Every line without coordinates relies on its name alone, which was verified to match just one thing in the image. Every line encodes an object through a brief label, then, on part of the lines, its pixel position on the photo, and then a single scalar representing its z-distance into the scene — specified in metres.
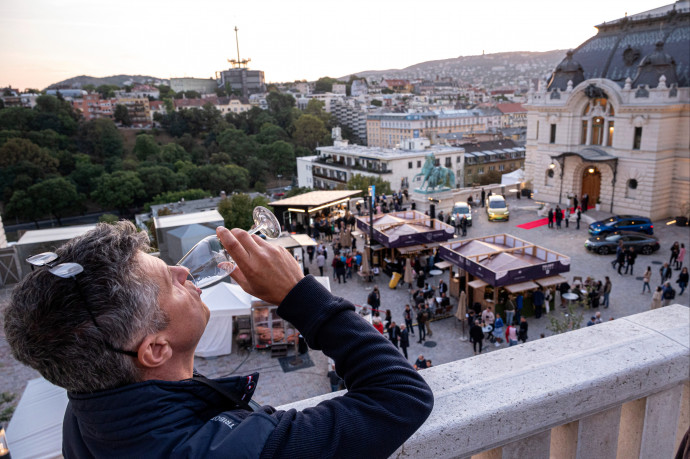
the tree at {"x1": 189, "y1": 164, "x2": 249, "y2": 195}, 71.69
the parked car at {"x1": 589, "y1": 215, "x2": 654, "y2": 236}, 25.17
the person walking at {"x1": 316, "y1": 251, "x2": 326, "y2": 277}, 22.09
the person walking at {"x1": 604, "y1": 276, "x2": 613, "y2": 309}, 17.33
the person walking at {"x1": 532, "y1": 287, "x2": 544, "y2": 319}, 16.77
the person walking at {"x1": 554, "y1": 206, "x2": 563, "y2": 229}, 28.91
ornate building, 29.61
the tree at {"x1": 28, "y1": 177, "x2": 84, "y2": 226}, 61.16
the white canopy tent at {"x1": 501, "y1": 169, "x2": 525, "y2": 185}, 40.26
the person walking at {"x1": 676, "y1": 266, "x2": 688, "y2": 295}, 18.02
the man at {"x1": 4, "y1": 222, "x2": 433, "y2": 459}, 1.26
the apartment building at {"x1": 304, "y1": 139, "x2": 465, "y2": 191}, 60.94
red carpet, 29.97
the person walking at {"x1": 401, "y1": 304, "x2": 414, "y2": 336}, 16.25
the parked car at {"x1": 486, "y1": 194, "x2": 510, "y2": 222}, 31.08
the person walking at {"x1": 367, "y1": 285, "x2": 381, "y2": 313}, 17.47
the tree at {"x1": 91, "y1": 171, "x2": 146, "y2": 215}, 64.25
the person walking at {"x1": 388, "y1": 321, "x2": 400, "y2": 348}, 14.30
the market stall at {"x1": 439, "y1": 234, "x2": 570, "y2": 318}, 16.47
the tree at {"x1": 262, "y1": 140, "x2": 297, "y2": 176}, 88.75
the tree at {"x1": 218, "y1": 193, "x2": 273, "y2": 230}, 35.12
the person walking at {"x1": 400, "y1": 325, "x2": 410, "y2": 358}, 13.96
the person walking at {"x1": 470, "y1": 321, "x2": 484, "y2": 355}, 14.36
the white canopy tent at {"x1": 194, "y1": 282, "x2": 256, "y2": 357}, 15.02
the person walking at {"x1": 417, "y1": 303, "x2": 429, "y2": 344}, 15.65
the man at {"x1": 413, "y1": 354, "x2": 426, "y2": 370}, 12.32
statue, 32.44
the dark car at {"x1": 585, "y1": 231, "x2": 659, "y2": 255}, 23.48
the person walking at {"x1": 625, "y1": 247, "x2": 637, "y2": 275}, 20.80
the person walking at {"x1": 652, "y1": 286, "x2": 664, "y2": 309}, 16.00
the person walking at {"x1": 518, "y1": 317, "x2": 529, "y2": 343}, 14.69
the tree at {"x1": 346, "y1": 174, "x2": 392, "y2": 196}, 50.00
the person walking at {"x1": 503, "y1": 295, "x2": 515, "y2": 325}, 16.36
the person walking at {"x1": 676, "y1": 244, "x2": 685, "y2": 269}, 20.88
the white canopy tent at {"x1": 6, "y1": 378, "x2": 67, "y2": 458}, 7.89
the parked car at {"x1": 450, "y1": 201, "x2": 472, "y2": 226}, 29.27
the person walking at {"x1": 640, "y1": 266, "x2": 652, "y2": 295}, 18.29
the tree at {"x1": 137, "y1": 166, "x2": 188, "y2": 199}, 66.75
